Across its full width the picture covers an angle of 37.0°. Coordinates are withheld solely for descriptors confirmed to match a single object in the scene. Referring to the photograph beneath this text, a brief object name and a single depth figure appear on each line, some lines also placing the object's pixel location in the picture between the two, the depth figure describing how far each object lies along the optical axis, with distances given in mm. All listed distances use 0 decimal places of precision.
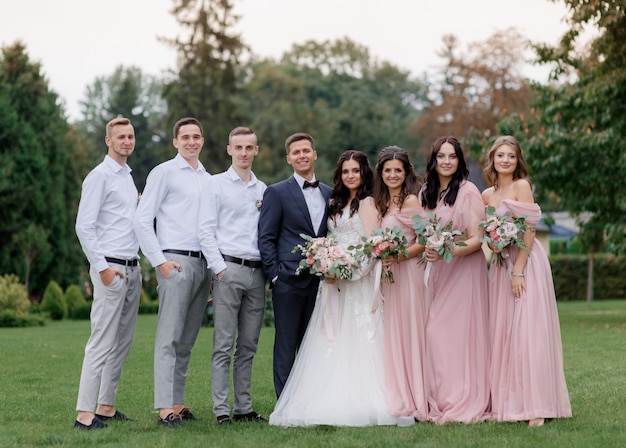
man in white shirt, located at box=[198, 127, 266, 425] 8438
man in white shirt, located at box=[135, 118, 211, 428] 8227
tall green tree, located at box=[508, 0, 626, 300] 20375
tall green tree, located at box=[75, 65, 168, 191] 63844
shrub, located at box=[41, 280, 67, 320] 29672
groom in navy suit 8430
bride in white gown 8070
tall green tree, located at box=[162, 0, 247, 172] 47156
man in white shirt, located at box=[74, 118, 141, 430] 8094
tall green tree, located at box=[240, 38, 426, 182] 55000
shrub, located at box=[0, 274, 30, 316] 27000
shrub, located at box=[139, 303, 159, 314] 32125
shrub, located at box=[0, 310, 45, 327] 25594
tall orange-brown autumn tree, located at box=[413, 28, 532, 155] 48375
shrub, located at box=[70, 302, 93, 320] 29370
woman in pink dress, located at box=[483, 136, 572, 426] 8070
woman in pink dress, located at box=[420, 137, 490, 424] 8219
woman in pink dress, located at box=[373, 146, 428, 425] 8203
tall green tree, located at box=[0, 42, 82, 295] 33188
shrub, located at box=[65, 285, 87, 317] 30062
